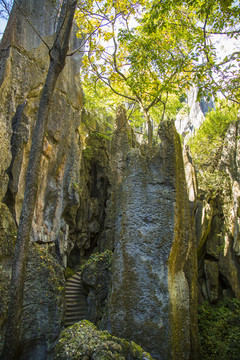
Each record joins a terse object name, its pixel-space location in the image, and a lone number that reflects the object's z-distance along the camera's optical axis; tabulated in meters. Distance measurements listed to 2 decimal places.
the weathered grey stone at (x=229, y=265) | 11.86
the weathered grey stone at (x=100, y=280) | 7.31
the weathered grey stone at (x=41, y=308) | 7.23
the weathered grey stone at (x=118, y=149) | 11.65
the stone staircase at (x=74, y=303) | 13.77
